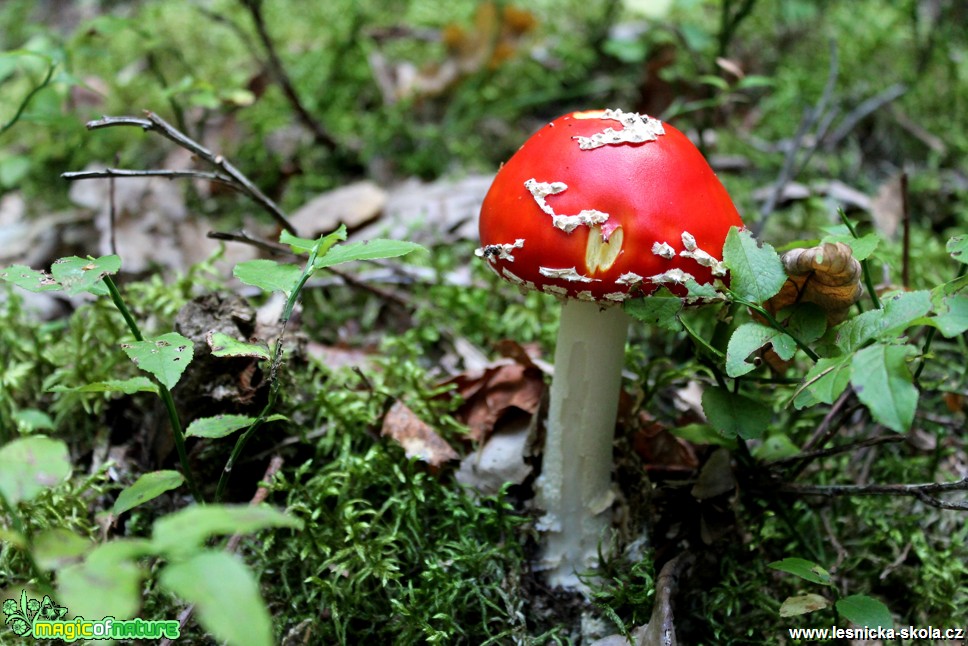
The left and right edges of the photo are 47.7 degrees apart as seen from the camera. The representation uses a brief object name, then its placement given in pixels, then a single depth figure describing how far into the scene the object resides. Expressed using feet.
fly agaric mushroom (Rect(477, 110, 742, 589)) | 0.86
